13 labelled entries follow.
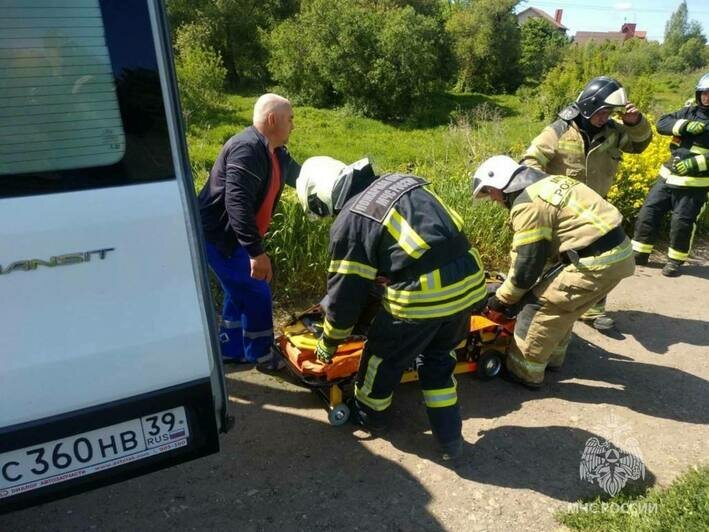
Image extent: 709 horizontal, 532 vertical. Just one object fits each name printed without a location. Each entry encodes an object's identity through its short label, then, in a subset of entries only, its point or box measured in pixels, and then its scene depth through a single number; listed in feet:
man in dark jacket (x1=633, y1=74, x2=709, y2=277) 18.58
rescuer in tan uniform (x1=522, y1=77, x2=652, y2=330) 14.15
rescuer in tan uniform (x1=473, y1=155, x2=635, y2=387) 11.50
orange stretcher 10.85
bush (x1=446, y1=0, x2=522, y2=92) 109.50
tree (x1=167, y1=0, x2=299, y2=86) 108.78
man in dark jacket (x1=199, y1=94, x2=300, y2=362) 10.66
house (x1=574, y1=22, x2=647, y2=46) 244.83
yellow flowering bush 21.74
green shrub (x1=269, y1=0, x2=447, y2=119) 81.25
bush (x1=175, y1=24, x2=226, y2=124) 71.67
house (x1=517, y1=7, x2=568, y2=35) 226.60
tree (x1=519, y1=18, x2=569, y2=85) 115.96
